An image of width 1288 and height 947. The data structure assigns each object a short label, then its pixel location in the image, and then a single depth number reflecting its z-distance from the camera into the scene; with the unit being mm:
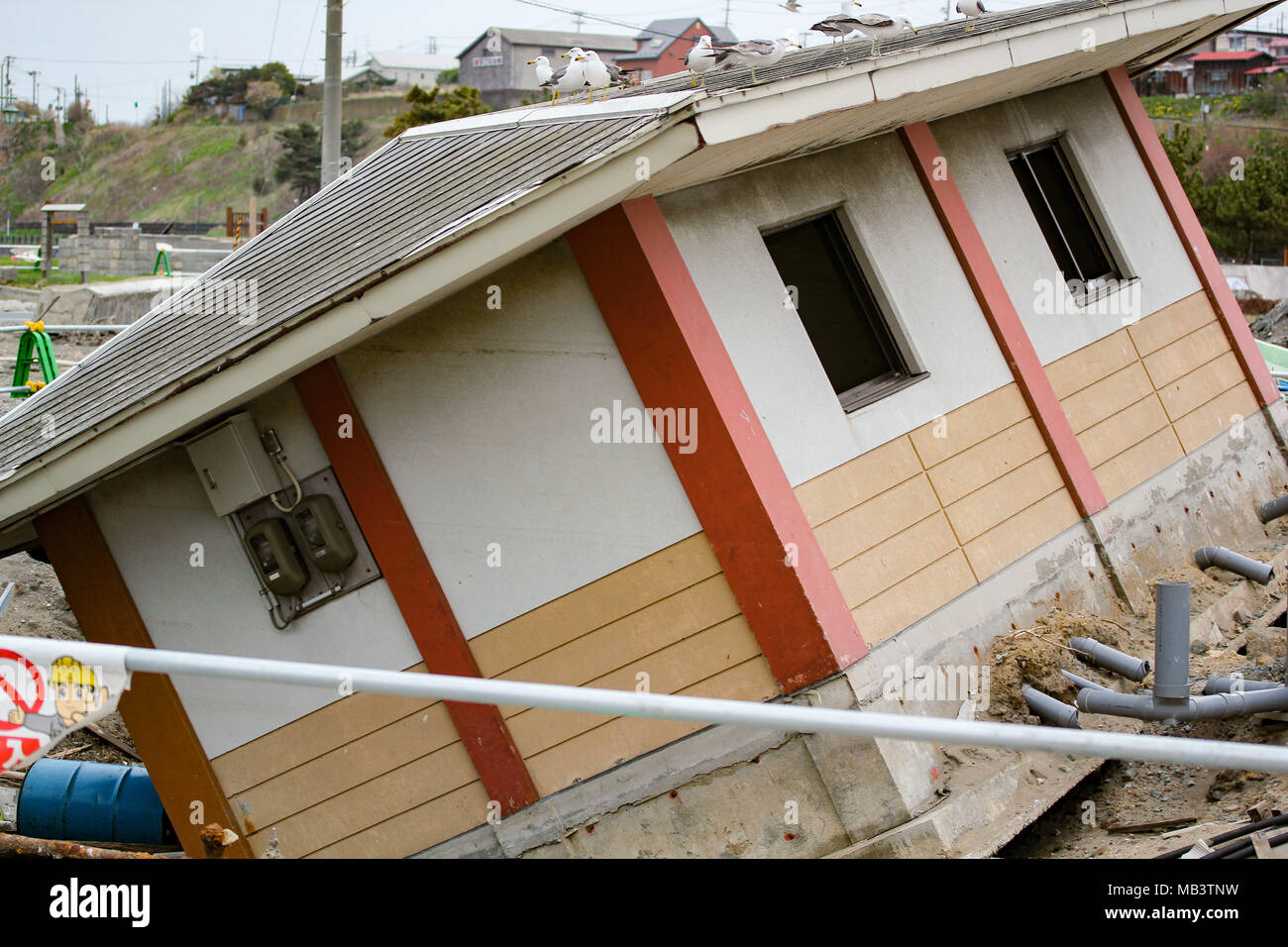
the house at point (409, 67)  110000
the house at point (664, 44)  77250
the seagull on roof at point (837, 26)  10367
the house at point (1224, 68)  70188
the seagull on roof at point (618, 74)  9741
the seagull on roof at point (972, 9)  11820
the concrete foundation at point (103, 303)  29891
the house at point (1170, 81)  67125
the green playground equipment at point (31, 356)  16531
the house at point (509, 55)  90000
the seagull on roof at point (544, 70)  10008
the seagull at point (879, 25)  10102
